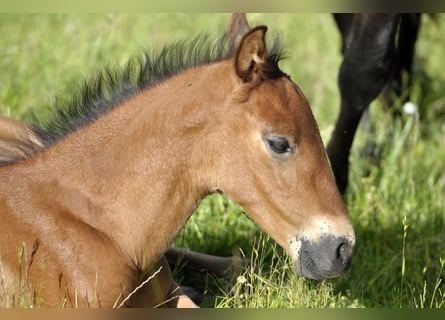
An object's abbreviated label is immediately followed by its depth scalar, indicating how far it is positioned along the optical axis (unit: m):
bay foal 7.75
